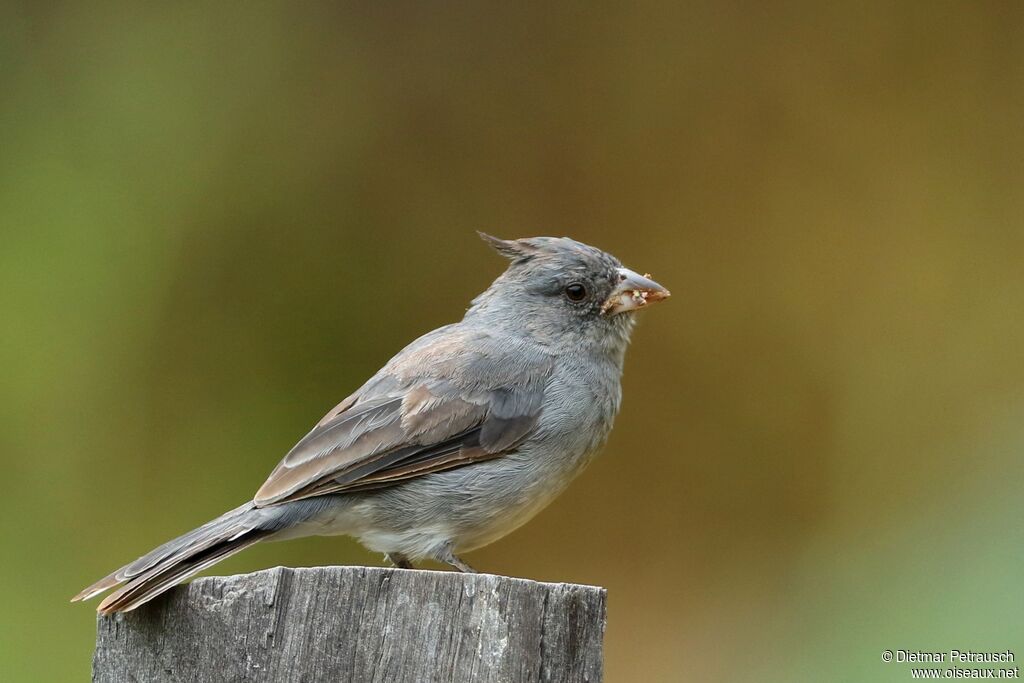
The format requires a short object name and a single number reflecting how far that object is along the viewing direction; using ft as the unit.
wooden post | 18.92
